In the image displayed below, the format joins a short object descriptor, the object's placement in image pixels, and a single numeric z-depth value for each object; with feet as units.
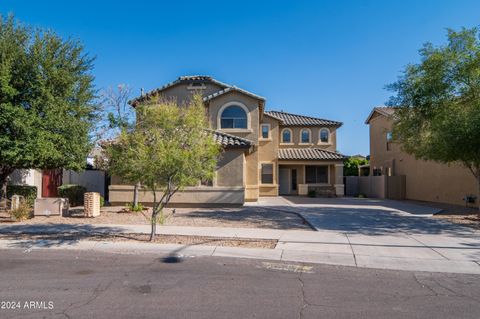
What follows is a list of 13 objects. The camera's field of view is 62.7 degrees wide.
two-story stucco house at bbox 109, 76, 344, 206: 63.41
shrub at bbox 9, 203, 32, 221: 45.68
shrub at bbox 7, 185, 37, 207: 58.18
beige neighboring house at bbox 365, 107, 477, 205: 70.69
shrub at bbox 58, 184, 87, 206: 63.87
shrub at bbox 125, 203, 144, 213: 55.52
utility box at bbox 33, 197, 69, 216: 49.73
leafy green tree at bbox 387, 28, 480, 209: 45.70
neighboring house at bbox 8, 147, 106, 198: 64.59
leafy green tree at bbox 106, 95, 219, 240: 31.81
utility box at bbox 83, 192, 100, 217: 50.16
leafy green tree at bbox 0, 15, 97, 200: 46.96
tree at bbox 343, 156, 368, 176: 134.10
